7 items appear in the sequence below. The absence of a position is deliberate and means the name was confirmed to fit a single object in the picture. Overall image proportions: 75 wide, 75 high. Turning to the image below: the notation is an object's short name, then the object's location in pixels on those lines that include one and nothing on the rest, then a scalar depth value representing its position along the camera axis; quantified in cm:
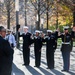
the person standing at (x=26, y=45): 809
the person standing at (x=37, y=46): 782
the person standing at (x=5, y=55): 397
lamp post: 1561
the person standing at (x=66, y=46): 702
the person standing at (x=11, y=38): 895
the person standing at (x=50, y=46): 750
